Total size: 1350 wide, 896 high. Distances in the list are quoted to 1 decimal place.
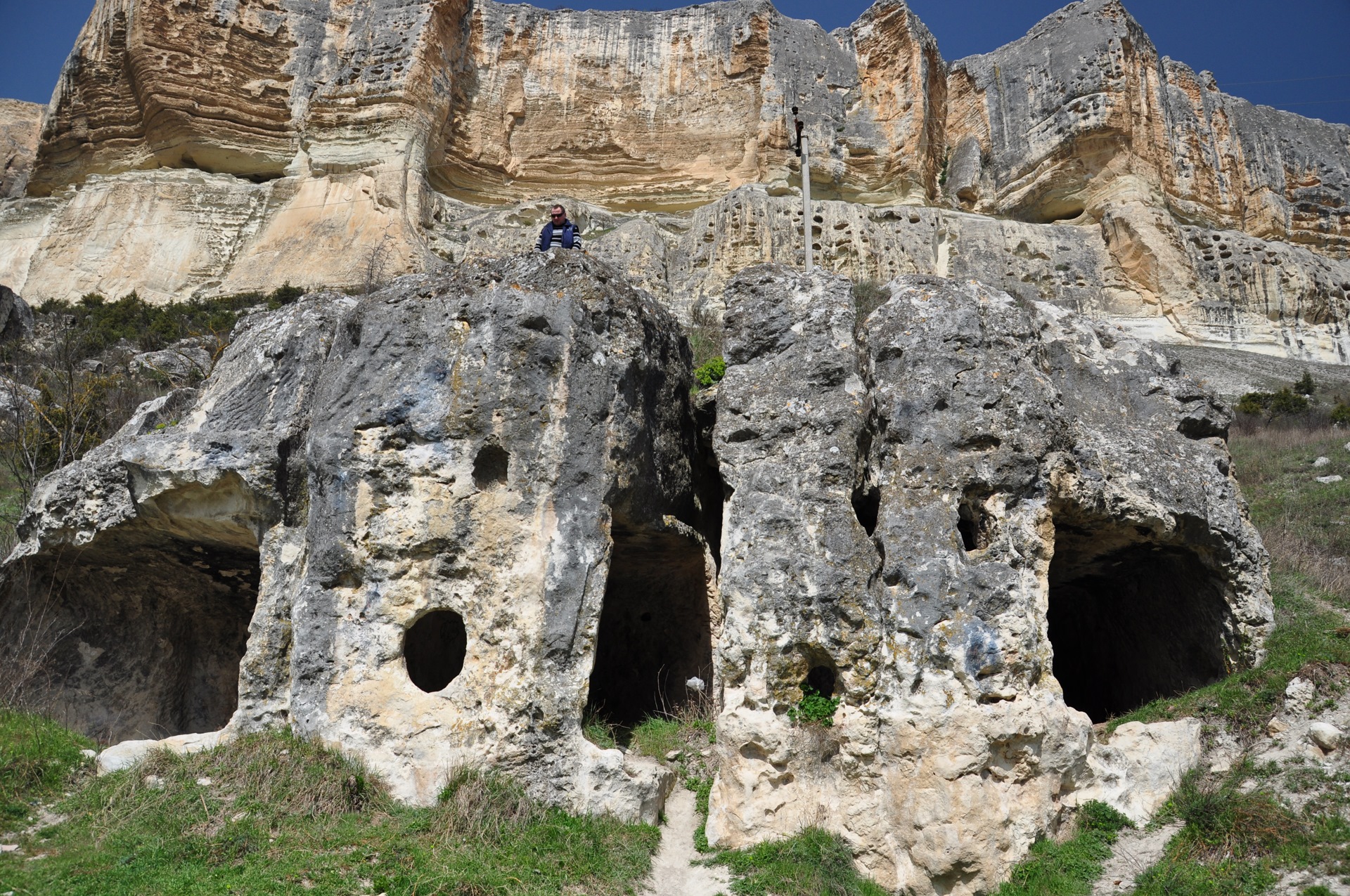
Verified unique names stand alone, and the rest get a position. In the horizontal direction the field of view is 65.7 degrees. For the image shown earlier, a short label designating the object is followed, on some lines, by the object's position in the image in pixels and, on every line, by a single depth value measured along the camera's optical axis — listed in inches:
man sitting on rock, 402.0
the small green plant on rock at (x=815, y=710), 281.9
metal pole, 512.4
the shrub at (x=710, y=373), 462.9
